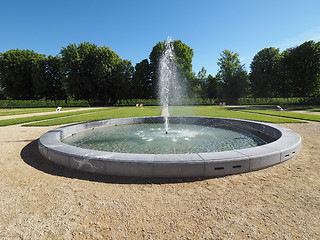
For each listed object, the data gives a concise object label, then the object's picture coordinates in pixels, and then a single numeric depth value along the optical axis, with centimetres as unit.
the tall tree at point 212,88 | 5687
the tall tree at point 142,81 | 4565
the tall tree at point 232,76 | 4759
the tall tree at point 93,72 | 3925
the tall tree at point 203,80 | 5409
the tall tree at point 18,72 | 4278
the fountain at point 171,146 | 380
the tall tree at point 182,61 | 4056
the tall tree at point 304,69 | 3775
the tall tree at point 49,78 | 4325
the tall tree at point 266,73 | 4438
